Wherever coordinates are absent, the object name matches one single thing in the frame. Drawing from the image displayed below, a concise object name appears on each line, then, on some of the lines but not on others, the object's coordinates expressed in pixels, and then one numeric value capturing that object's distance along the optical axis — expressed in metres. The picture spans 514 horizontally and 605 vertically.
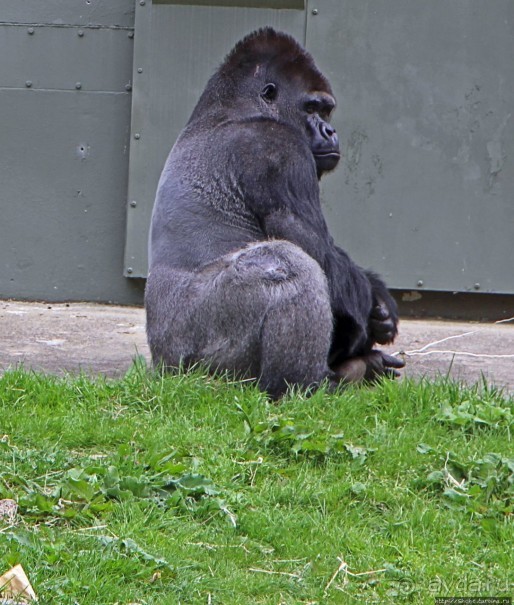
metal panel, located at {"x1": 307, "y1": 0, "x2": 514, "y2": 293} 16.50
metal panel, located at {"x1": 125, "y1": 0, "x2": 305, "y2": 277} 16.55
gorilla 10.08
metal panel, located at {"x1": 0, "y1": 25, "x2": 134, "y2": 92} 17.08
